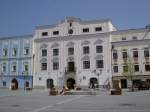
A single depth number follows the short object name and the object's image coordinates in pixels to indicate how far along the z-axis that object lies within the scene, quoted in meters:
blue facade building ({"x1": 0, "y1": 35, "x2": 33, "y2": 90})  40.42
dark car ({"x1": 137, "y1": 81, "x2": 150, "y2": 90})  30.28
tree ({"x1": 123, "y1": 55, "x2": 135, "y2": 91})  32.96
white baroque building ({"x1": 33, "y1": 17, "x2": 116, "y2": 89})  36.50
